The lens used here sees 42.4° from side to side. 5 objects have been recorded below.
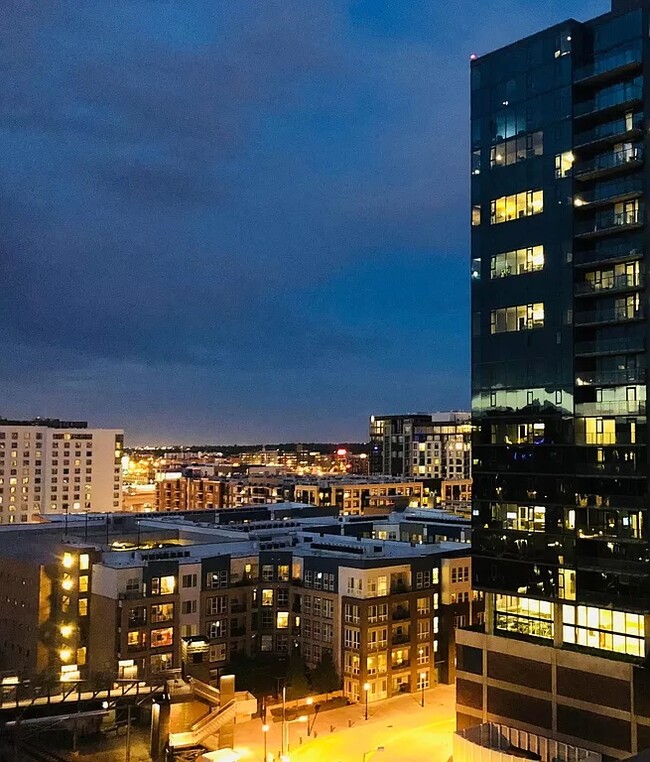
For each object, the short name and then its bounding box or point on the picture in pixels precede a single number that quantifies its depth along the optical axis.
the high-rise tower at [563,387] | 58.06
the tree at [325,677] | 79.94
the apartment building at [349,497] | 195.12
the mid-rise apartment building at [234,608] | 78.00
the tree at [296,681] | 77.85
